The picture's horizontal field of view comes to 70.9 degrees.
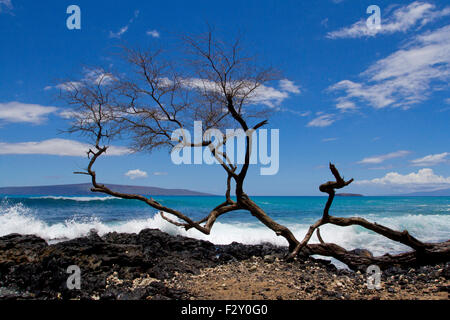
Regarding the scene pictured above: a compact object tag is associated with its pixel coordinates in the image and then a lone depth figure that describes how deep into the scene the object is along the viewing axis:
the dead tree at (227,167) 7.93
